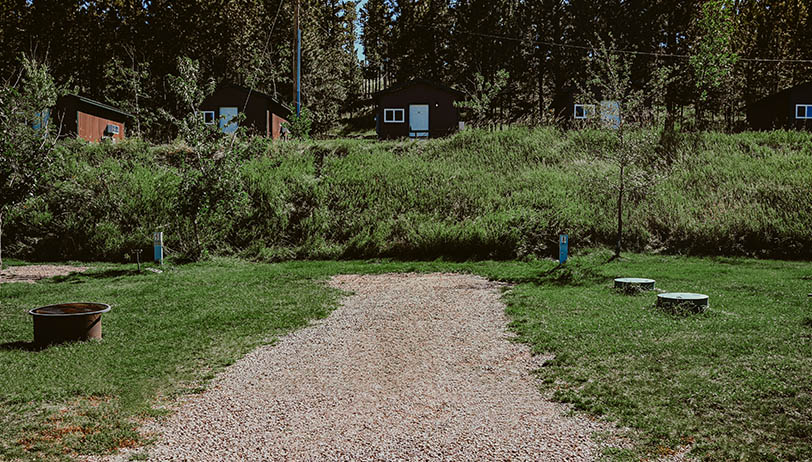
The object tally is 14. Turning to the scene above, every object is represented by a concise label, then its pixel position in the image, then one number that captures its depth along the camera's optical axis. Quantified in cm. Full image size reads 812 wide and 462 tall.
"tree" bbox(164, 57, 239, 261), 1714
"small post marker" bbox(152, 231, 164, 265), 1681
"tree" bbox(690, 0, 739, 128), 3481
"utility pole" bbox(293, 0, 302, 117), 2744
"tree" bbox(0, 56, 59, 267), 1424
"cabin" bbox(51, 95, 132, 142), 3000
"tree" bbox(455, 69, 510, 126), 3072
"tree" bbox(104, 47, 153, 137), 3394
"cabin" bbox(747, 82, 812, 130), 3253
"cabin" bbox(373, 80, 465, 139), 3538
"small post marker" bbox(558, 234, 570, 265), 1623
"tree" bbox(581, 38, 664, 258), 1756
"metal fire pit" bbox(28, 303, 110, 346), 847
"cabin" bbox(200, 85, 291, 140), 3419
